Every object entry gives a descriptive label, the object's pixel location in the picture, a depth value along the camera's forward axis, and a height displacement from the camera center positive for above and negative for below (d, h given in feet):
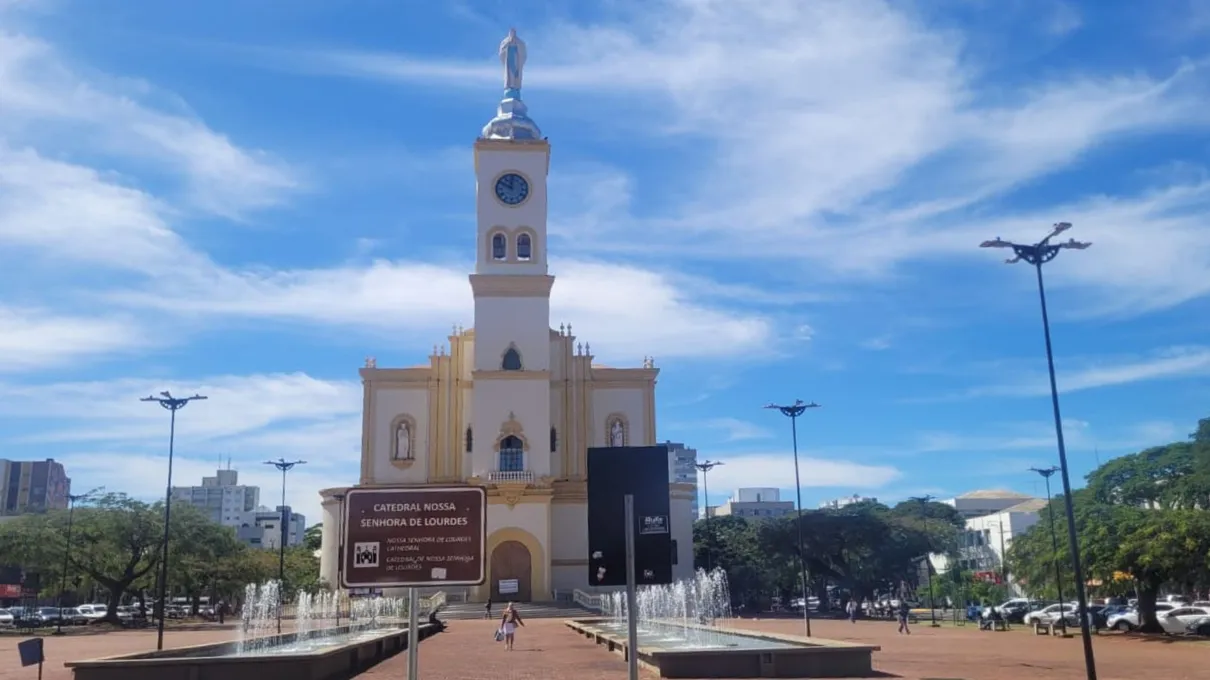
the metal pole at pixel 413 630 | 24.04 -1.41
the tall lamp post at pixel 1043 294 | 62.28 +16.17
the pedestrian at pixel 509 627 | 90.84 -5.19
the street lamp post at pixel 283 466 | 157.89 +15.32
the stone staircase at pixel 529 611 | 149.28 -6.45
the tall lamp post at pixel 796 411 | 125.70 +17.32
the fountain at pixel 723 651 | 64.23 -6.29
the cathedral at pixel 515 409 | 167.63 +26.34
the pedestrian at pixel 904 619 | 127.27 -7.44
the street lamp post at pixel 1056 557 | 119.71 -0.47
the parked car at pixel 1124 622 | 123.13 -8.05
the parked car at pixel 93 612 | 180.26 -7.18
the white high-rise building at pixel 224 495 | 523.29 +37.46
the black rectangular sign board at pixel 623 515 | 30.09 +1.33
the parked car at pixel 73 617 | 174.16 -7.49
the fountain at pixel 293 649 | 59.36 -5.69
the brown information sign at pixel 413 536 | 25.07 +0.73
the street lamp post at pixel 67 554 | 158.18 +3.11
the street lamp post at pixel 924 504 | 268.50 +13.46
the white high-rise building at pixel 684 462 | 552.62 +50.93
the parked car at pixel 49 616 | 173.74 -7.29
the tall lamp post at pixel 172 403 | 106.22 +16.80
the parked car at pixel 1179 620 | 117.08 -7.63
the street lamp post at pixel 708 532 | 194.85 +6.24
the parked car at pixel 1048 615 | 132.67 -8.03
